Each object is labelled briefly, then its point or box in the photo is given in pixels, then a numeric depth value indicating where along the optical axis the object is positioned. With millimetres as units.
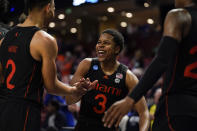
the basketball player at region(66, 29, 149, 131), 4285
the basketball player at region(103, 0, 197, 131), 2428
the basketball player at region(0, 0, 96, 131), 3088
